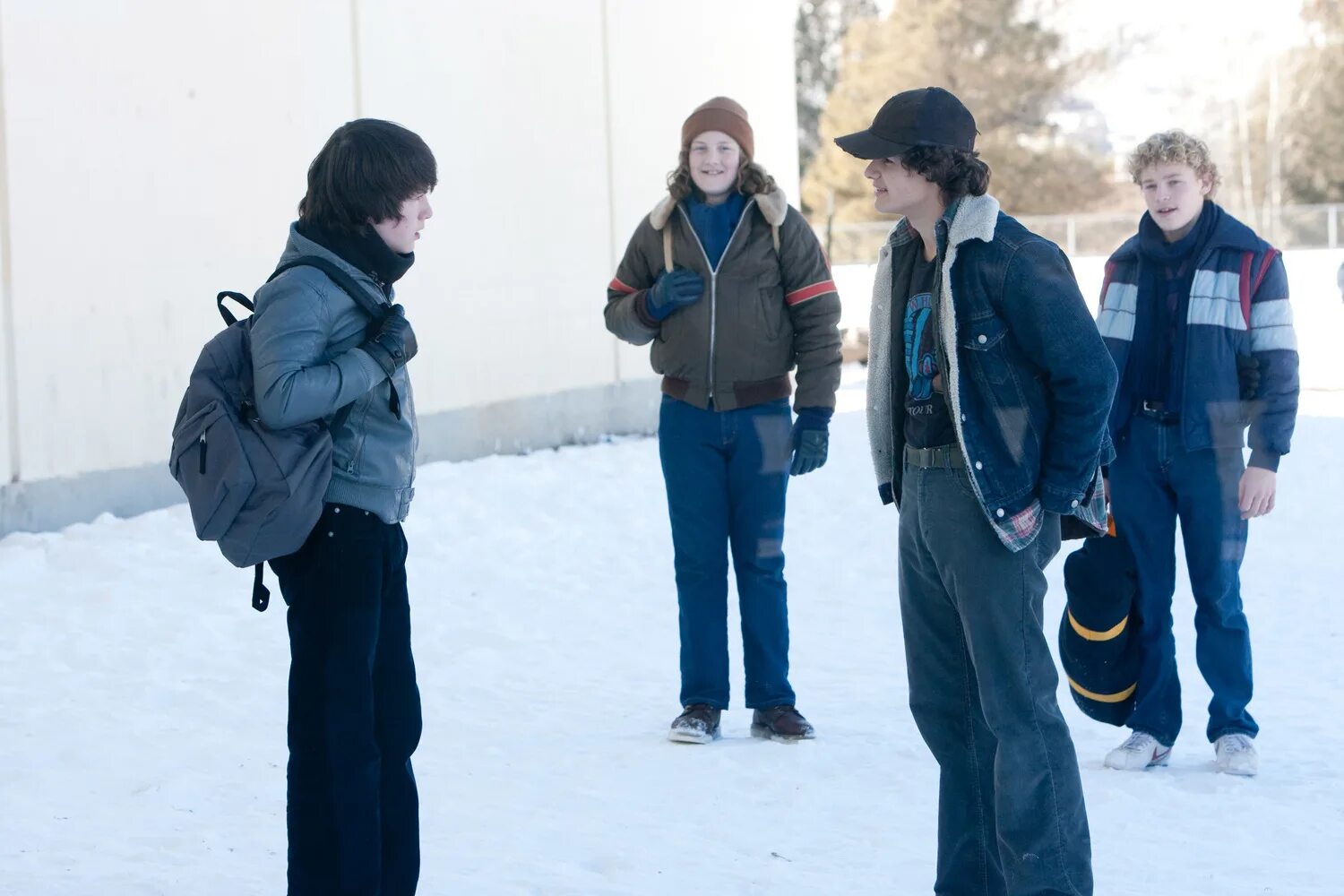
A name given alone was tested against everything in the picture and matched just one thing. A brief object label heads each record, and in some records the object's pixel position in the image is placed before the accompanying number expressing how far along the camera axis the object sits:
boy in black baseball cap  6.73
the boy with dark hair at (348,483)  6.58
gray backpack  6.33
